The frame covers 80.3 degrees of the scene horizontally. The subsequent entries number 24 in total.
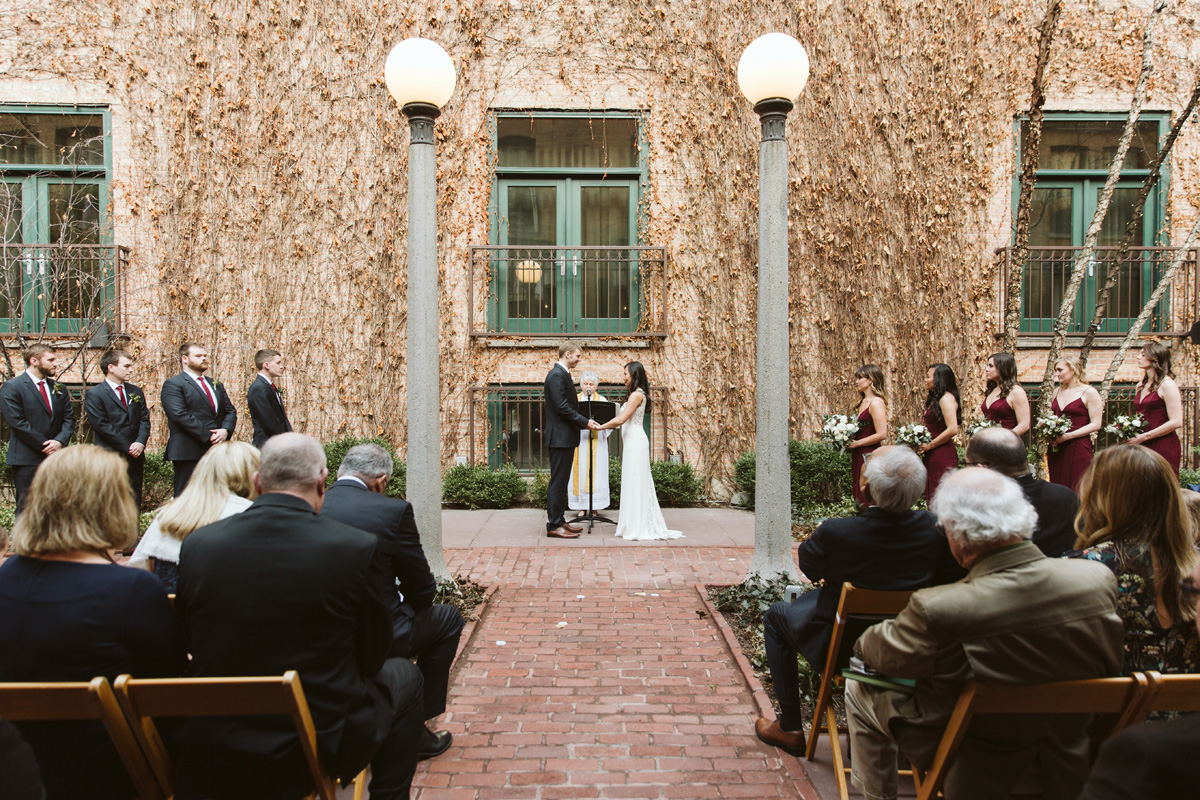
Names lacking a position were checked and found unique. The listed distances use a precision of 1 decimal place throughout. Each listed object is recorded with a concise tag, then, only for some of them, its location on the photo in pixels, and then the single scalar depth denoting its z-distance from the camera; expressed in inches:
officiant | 331.3
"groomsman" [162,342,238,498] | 284.2
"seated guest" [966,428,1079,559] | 135.0
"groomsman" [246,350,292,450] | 298.7
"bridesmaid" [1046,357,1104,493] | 271.7
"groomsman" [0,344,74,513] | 277.3
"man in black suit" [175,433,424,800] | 83.3
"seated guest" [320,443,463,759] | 116.3
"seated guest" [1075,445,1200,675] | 91.7
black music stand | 325.7
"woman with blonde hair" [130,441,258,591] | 118.6
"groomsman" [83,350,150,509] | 278.4
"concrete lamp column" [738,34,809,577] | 208.5
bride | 307.7
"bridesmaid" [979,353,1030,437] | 270.7
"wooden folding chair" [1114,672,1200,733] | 79.4
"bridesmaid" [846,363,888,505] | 275.1
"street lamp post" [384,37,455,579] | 204.5
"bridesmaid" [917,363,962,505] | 273.0
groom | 312.5
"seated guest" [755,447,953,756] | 112.4
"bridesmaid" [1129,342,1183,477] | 264.7
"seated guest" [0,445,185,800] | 79.3
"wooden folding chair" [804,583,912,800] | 108.9
